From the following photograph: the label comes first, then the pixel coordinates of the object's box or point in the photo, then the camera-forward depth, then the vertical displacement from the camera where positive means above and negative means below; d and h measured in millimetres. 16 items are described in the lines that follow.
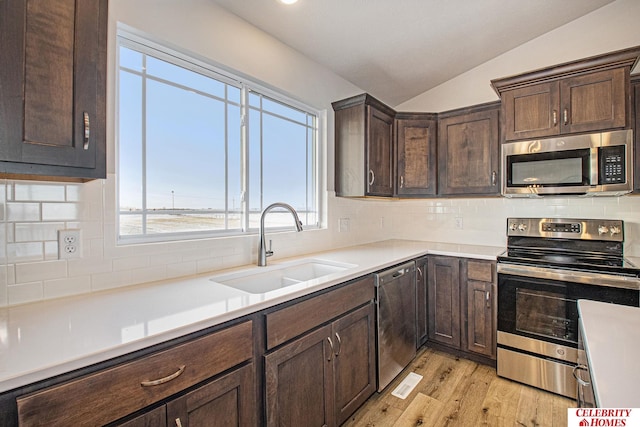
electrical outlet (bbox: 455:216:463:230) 3148 -92
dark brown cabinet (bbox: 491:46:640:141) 2076 +882
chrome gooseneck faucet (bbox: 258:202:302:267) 1943 -134
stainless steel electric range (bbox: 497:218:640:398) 1955 -542
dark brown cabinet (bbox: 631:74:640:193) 2145 +583
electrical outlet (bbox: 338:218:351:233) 2819 -103
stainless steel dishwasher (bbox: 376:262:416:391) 2027 -785
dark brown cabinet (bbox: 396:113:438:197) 2994 +613
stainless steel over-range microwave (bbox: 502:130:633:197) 2072 +363
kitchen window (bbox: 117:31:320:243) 1576 +427
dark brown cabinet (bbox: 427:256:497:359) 2412 -769
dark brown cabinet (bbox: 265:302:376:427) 1313 -818
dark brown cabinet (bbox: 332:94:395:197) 2611 +624
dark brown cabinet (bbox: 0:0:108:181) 903 +421
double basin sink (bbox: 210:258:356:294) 1746 -389
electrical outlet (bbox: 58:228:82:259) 1262 -120
